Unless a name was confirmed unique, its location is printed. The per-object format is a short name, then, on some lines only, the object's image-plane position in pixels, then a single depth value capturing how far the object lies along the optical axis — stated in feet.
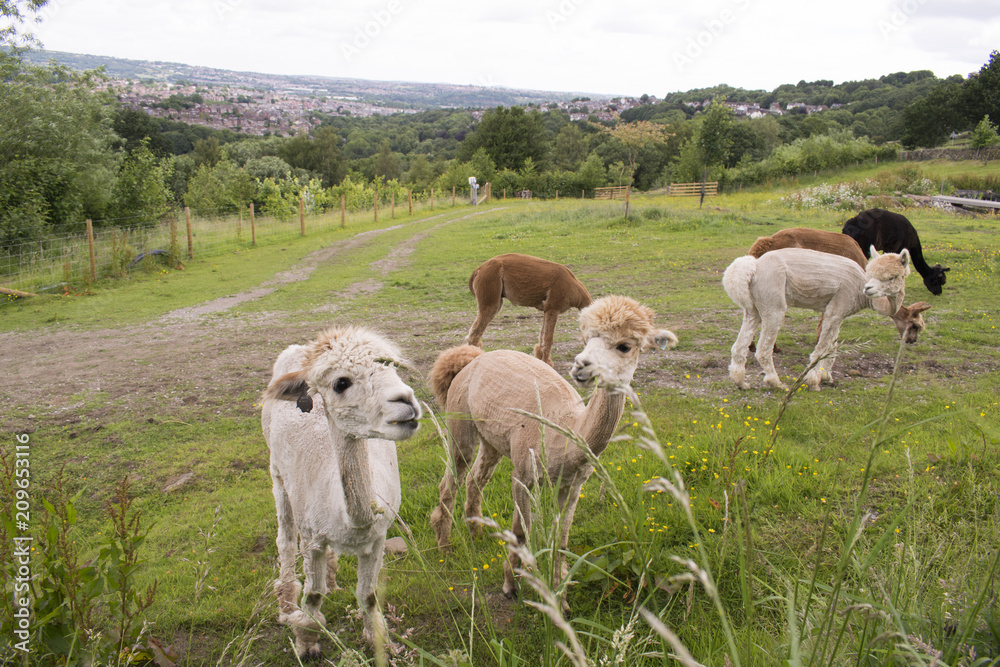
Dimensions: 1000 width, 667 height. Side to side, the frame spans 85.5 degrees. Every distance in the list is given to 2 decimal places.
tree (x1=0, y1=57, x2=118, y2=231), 55.52
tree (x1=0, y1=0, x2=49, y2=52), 58.85
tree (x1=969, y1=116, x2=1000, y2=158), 125.39
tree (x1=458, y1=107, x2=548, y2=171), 192.65
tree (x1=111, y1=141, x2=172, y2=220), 72.95
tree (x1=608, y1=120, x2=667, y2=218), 150.53
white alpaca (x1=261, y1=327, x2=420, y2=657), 8.27
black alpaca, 37.15
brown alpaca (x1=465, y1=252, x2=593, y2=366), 26.61
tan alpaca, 10.25
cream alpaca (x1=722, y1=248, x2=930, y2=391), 23.25
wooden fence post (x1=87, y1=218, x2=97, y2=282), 49.22
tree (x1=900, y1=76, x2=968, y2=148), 159.33
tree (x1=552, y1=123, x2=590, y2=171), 234.38
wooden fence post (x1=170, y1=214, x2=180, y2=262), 58.47
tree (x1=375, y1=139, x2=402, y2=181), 234.79
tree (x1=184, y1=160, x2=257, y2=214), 106.52
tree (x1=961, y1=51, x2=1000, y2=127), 154.81
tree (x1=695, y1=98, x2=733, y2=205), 113.60
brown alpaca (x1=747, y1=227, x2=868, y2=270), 29.89
